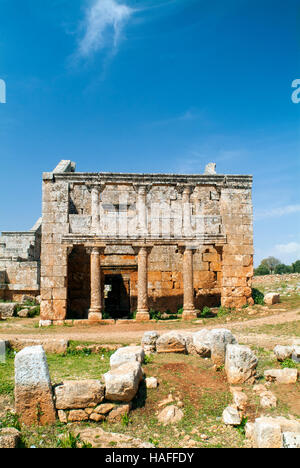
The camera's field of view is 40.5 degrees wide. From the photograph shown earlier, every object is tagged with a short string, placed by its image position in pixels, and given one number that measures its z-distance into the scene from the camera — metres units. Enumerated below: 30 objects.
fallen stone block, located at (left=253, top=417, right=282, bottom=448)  5.38
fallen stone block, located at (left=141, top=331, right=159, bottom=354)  10.69
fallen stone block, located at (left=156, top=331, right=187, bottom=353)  10.52
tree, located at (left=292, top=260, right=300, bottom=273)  49.09
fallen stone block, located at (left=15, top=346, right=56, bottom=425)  6.54
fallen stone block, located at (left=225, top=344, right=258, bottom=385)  8.36
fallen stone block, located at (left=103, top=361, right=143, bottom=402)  6.89
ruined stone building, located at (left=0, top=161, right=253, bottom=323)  18.81
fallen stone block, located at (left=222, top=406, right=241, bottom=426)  6.46
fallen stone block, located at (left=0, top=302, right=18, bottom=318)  20.34
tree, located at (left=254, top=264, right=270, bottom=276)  54.81
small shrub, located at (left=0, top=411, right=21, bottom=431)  6.27
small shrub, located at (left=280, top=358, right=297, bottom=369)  9.33
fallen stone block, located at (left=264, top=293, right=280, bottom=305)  19.47
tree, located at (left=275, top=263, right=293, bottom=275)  52.05
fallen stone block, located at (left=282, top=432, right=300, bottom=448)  5.19
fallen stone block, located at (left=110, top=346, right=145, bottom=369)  8.45
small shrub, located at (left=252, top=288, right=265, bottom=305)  19.97
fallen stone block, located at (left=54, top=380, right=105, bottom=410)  6.73
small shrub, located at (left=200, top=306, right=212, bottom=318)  19.53
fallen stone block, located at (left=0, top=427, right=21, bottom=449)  5.34
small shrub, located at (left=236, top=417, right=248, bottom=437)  6.21
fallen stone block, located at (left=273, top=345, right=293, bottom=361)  9.74
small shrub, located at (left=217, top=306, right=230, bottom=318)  18.77
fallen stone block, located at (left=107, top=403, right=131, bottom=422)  6.74
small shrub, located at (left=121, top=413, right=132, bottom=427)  6.57
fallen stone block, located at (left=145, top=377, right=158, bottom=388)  7.83
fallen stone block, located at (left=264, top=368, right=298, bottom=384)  8.33
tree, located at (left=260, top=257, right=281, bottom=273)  62.22
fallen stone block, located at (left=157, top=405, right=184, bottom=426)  6.66
